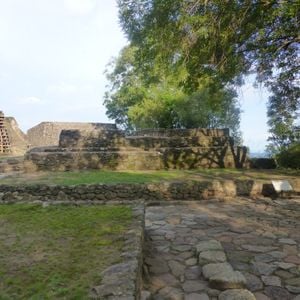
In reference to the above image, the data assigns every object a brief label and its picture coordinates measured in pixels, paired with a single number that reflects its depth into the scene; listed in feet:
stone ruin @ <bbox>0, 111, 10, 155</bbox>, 62.16
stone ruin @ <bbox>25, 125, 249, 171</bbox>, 40.11
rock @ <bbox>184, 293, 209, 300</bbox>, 9.99
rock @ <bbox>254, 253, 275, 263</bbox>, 13.07
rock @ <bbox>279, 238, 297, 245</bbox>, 15.19
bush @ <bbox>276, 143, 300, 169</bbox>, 43.37
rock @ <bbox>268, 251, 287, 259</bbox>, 13.50
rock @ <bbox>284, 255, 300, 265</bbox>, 12.81
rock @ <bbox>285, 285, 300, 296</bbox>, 10.48
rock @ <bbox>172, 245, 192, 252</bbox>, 14.44
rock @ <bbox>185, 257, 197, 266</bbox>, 12.73
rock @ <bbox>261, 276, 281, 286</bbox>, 11.09
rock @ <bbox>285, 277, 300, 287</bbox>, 10.98
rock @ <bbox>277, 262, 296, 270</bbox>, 12.35
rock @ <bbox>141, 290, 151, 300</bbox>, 9.51
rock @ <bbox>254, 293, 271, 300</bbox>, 10.12
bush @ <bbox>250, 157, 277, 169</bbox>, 46.62
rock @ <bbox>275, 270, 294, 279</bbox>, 11.57
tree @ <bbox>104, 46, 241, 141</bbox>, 62.85
